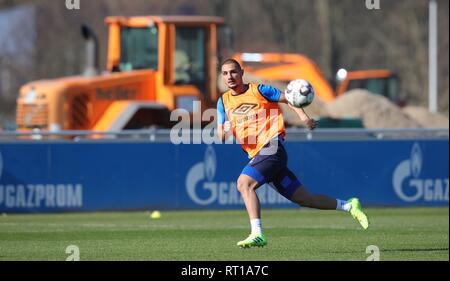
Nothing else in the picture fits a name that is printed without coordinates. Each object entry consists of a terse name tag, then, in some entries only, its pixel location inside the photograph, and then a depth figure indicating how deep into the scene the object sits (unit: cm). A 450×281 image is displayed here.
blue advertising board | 2139
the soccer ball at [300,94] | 1291
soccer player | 1314
